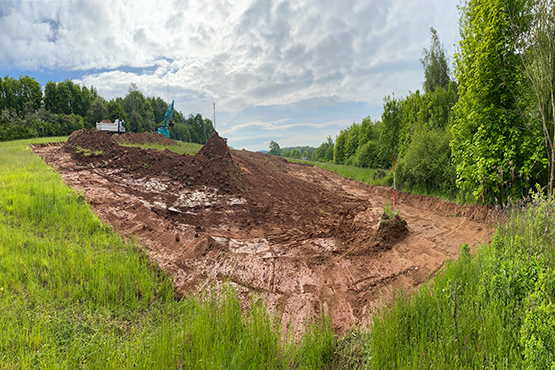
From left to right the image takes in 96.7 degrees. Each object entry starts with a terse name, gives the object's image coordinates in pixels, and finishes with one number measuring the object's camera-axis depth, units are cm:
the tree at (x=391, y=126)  2093
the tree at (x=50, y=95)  5228
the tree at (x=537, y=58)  616
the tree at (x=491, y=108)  764
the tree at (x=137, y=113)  6788
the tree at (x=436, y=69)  2783
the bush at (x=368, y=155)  3203
